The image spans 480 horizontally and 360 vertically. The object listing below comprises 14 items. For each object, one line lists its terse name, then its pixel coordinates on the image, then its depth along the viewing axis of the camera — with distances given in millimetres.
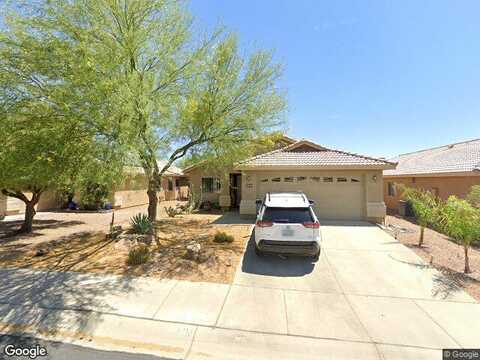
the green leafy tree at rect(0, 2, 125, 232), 5855
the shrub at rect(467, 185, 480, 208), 7309
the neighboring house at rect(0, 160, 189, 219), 14705
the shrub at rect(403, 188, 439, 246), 8438
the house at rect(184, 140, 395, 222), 12555
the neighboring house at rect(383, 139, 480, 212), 13445
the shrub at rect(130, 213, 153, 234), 9328
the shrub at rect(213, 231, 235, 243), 8758
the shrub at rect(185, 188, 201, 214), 16214
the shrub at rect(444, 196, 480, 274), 6457
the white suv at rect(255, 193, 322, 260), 6555
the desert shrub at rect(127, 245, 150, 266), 6688
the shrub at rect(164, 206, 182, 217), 15113
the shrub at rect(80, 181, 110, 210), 14762
